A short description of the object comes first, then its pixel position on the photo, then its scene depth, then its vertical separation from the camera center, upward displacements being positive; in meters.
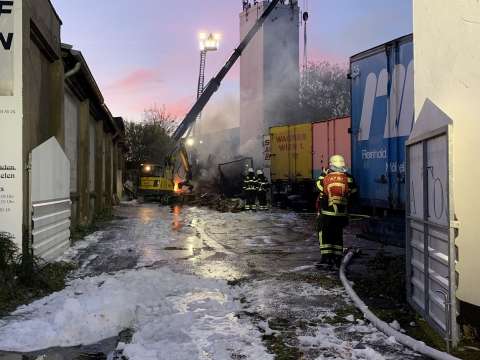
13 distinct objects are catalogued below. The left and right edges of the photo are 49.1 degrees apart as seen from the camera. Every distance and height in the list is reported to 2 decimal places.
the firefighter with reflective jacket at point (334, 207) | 7.96 -0.37
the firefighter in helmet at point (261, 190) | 21.05 -0.28
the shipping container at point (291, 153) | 19.56 +1.19
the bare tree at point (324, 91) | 44.09 +8.06
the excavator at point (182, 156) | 27.58 +1.44
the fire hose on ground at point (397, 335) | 3.92 -1.29
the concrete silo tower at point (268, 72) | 35.34 +7.69
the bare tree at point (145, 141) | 49.22 +4.04
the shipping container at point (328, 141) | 16.88 +1.40
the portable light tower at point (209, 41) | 39.62 +10.77
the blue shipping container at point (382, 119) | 10.02 +1.30
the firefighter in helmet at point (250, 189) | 20.78 -0.24
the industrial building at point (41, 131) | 6.48 +0.86
